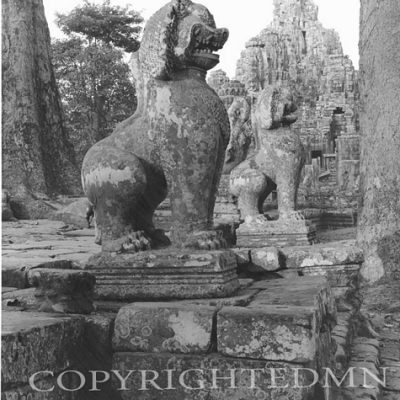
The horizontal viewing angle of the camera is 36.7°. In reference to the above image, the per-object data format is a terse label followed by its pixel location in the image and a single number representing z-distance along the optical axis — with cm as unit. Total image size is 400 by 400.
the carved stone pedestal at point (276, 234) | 574
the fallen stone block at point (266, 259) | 452
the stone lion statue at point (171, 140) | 308
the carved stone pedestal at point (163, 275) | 295
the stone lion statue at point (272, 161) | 601
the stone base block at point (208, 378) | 249
